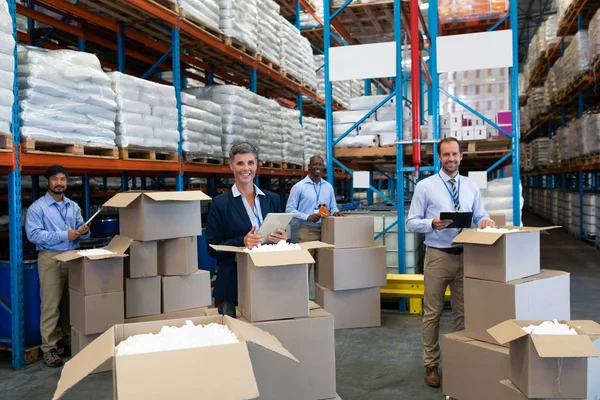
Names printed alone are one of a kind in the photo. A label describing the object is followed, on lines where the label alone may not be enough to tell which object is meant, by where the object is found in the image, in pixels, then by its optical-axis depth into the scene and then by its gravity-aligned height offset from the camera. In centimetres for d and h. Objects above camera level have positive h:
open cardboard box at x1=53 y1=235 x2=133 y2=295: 451 -68
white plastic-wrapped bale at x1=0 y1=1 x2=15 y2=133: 434 +106
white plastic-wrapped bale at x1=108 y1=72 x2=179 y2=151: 568 +90
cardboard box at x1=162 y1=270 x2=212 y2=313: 485 -94
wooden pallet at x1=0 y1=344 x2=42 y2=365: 490 -151
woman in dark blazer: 327 -17
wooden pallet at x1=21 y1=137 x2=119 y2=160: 466 +46
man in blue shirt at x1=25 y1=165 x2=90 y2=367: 490 -49
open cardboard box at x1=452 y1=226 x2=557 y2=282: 349 -47
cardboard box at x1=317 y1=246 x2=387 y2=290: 589 -91
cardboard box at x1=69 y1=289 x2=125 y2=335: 452 -105
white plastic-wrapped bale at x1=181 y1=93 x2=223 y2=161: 682 +86
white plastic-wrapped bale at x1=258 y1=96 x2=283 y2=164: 907 +104
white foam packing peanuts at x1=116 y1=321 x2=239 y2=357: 173 -51
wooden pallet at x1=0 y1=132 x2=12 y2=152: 440 +45
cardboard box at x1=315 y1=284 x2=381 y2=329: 594 -135
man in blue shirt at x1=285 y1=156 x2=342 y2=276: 689 -13
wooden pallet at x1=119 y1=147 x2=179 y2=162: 575 +47
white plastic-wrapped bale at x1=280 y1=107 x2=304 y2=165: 1010 +105
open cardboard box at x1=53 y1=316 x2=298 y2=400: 149 -54
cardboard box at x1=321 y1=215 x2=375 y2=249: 593 -49
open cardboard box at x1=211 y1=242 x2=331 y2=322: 269 -50
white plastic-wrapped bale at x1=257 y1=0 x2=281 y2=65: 905 +287
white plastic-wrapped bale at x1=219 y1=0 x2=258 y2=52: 773 +262
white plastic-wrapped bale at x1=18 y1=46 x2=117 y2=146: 467 +92
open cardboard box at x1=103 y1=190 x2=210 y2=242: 441 -22
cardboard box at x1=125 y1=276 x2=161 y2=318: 481 -97
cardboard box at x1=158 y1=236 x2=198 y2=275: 472 -59
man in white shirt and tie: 414 -40
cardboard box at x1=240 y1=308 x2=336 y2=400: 265 -89
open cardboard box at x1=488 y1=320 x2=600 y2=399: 254 -89
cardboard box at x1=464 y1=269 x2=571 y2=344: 346 -79
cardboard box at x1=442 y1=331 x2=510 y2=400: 338 -123
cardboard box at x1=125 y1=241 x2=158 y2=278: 468 -61
